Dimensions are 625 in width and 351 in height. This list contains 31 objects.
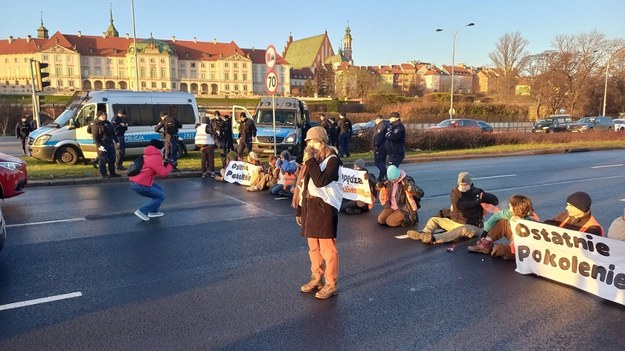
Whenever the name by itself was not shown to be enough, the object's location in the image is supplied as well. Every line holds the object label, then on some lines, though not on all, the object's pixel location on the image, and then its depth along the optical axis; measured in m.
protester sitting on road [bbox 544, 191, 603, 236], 5.39
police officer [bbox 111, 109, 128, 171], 14.60
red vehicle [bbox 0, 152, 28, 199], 9.10
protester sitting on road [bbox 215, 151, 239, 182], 13.35
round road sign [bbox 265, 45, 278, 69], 13.52
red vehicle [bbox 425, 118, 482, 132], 31.69
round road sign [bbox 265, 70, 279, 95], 13.41
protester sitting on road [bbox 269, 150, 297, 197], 11.05
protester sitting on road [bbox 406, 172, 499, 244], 7.09
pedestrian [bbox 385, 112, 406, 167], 11.93
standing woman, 4.61
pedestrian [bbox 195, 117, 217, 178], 13.87
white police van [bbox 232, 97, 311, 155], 19.00
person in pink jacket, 8.46
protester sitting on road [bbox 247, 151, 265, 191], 11.97
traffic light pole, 16.38
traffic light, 16.45
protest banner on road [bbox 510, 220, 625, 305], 4.88
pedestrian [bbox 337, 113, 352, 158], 19.31
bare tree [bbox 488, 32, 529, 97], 71.31
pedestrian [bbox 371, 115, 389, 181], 12.95
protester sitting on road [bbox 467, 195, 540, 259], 6.15
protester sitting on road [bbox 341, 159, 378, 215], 9.31
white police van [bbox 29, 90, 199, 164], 15.84
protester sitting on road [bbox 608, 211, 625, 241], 5.18
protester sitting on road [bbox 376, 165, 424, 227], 8.16
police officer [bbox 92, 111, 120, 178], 13.05
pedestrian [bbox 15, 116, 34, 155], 20.25
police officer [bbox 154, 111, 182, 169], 14.59
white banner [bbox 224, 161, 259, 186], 12.31
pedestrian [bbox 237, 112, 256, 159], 16.78
